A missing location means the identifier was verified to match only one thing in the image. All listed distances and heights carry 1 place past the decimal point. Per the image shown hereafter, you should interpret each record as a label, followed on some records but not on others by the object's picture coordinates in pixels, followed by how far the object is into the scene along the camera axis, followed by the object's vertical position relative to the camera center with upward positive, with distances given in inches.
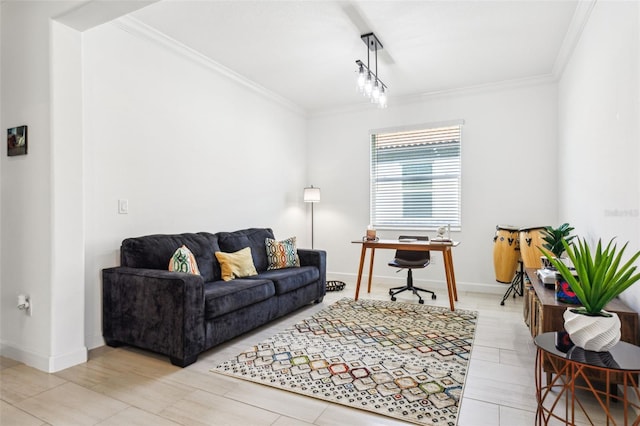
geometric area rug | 79.4 -41.9
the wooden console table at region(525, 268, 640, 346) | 76.6 -24.2
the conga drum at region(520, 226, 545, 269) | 146.3 -14.5
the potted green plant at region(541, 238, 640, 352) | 59.5 -15.7
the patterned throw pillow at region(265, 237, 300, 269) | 159.3 -19.9
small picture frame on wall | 100.0 +19.5
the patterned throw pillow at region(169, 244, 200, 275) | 113.6 -16.7
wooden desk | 151.9 -16.2
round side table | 54.0 -23.5
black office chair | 169.2 -24.8
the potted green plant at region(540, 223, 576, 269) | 120.4 -10.7
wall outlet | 99.4 -26.1
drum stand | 164.6 -35.8
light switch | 119.4 +1.3
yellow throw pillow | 134.3 -20.9
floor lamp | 212.5 +8.9
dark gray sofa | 97.5 -27.3
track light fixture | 133.4 +51.6
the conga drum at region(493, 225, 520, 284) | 164.4 -20.0
